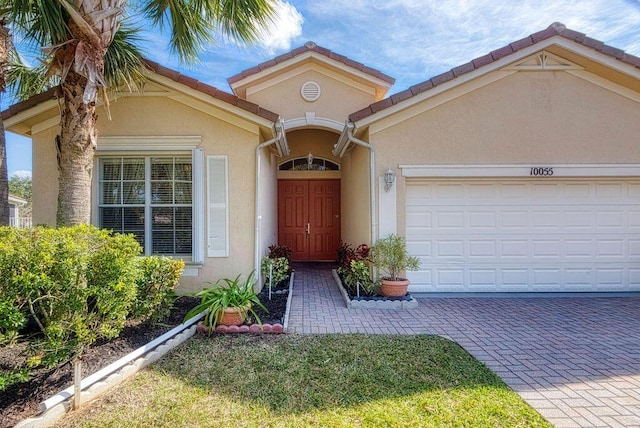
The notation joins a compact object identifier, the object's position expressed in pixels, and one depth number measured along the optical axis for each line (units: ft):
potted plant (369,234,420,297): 21.93
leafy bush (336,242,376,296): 22.58
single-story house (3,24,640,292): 22.34
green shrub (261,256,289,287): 24.09
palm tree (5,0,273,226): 15.99
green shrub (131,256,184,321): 15.25
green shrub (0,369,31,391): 8.90
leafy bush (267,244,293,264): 27.61
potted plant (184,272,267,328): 16.48
